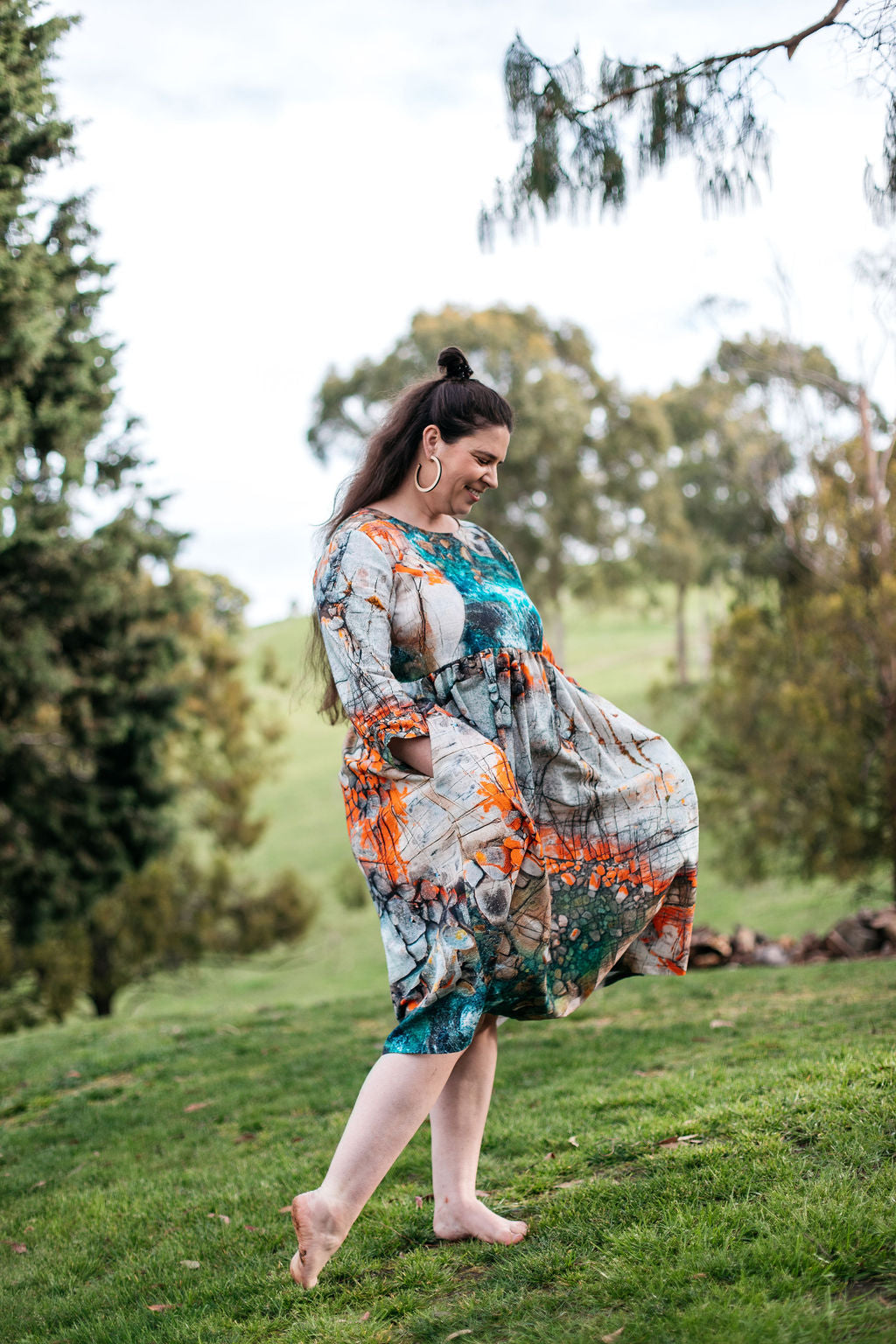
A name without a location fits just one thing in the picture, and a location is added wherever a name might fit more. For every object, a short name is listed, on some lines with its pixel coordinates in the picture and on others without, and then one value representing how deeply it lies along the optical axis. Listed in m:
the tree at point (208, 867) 14.70
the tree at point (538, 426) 22.31
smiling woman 2.32
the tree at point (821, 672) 11.98
